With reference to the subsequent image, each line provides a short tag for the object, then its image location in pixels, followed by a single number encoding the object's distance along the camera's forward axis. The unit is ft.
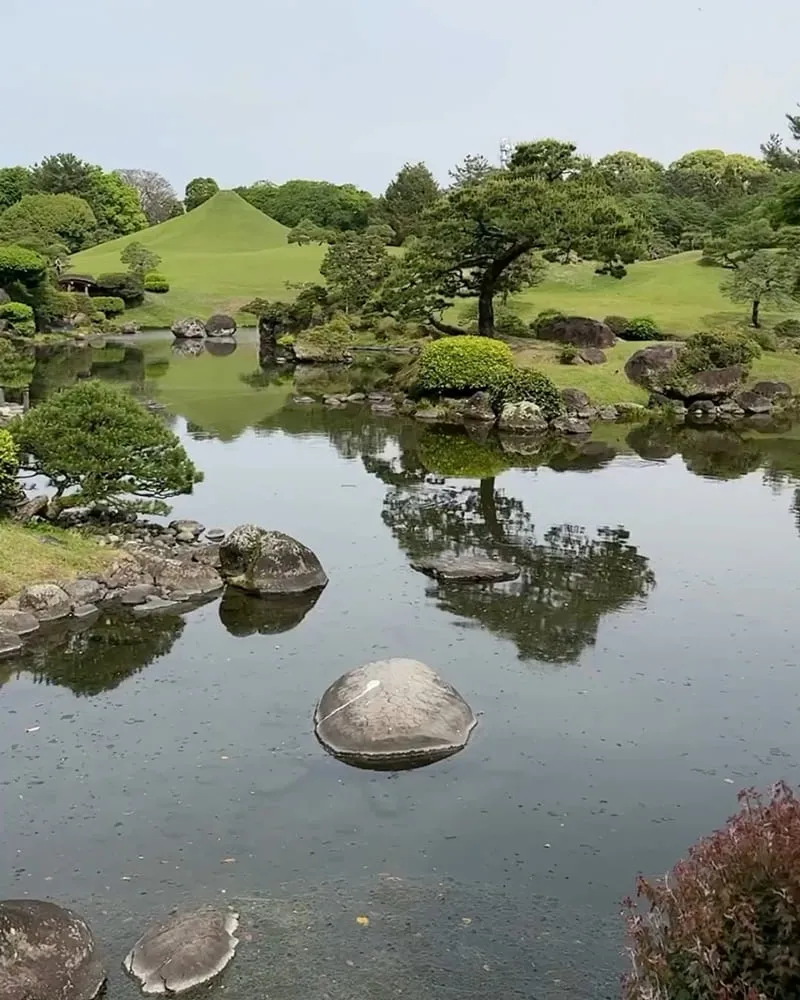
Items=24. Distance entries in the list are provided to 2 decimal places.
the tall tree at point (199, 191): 371.76
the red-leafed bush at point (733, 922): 14.80
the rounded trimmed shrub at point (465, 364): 103.91
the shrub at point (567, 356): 120.58
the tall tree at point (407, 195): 268.62
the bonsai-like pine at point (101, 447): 51.06
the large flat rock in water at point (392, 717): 32.27
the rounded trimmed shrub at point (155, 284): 225.15
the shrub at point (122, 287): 213.25
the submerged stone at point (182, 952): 22.07
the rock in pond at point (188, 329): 194.18
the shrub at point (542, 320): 138.03
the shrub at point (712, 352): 112.68
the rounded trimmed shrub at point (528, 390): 100.48
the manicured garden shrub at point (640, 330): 139.85
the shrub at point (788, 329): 139.03
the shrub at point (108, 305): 205.57
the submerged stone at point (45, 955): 21.33
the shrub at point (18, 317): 170.30
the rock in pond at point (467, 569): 50.01
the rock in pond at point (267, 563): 47.78
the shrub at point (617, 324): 142.31
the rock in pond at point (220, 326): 200.44
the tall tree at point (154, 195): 404.14
